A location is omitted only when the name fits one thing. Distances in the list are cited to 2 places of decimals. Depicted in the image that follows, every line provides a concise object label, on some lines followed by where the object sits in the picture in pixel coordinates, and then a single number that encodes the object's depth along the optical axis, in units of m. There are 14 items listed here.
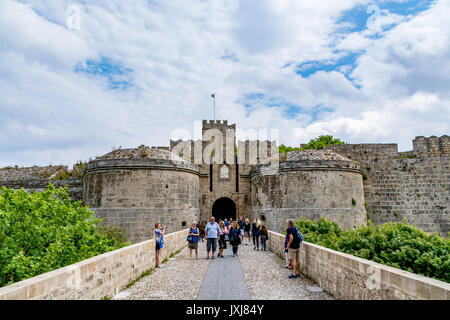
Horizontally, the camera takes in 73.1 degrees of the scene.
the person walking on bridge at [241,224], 18.38
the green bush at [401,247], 5.80
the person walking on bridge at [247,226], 18.59
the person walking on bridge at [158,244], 9.92
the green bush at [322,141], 47.72
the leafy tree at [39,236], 5.56
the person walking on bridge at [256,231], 14.09
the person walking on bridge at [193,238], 11.73
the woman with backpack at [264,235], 13.77
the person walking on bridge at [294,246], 8.10
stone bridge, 3.86
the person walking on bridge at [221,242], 12.05
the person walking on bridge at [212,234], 11.59
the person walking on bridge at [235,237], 12.24
